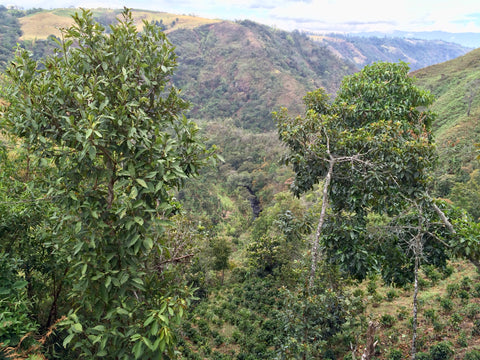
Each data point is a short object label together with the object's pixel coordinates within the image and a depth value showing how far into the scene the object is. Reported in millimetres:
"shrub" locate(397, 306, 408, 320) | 9166
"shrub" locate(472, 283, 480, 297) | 9266
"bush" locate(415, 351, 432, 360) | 6753
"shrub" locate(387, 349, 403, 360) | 7220
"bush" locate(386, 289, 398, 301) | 10758
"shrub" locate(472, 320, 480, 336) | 7409
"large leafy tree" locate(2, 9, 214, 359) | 3086
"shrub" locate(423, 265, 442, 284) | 11317
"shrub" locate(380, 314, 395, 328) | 8930
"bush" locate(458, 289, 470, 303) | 9172
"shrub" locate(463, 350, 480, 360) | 6191
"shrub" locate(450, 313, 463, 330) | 7895
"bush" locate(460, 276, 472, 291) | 9922
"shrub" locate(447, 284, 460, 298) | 9750
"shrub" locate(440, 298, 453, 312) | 8789
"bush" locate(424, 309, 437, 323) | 8484
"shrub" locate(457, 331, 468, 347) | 7074
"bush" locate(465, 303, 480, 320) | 8133
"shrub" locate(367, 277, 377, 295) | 11083
